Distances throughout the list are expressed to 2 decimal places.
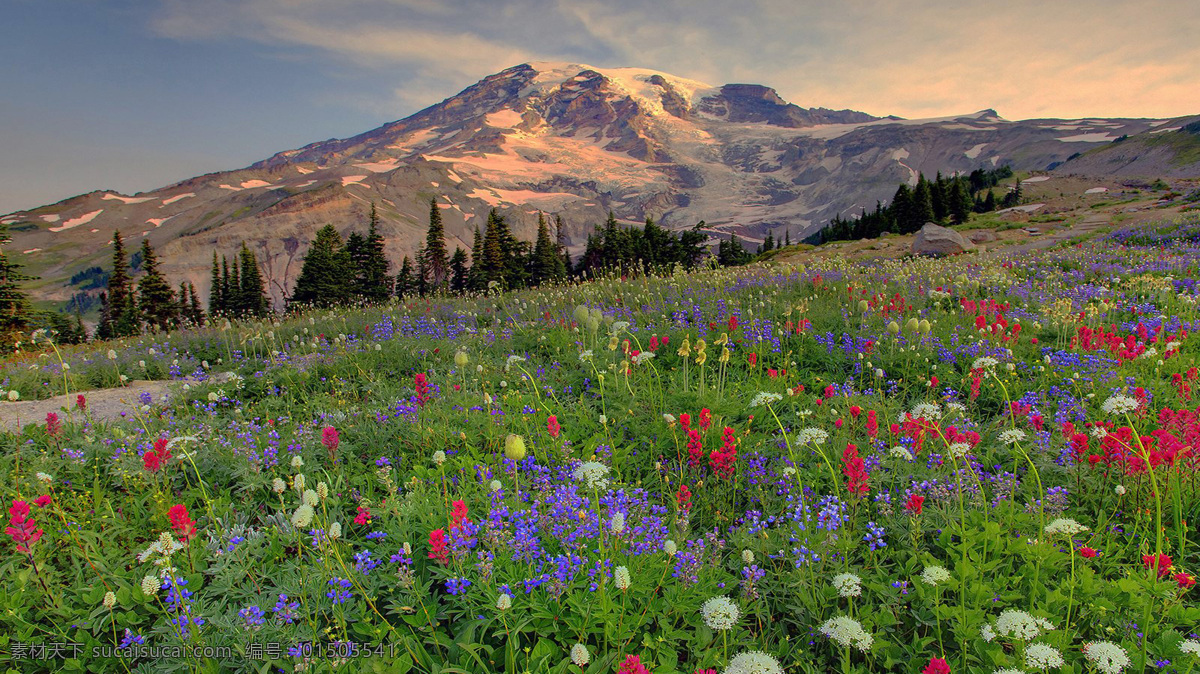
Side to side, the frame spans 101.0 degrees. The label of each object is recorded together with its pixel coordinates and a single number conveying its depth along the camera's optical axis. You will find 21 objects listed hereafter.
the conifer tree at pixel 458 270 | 56.22
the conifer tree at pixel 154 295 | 45.59
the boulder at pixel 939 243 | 27.44
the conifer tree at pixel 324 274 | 50.25
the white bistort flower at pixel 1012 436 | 3.45
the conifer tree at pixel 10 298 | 26.75
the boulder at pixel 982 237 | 32.31
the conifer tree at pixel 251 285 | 55.19
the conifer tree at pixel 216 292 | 59.42
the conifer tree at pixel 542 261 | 57.94
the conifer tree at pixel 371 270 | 52.47
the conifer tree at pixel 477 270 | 48.31
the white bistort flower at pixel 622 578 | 2.28
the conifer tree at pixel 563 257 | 60.39
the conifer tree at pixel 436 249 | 53.25
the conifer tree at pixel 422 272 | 51.66
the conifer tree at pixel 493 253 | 50.12
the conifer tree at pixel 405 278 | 59.44
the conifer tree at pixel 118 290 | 49.25
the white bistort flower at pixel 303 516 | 2.53
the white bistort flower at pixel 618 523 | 2.53
